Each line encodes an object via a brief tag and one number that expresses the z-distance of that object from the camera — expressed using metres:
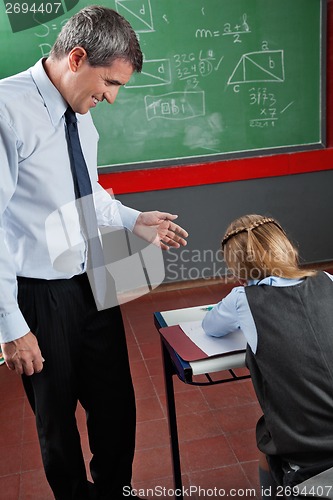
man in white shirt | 1.46
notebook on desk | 1.56
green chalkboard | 3.64
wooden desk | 1.51
